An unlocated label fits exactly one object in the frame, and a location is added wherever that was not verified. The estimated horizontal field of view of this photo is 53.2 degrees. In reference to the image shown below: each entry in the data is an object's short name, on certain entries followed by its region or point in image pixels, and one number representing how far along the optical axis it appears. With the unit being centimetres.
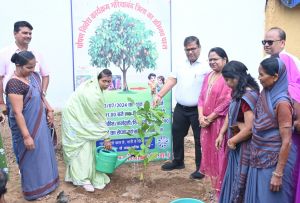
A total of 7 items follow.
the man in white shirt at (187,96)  335
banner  355
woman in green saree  316
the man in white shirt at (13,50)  331
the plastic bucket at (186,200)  245
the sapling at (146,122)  325
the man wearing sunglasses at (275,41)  262
